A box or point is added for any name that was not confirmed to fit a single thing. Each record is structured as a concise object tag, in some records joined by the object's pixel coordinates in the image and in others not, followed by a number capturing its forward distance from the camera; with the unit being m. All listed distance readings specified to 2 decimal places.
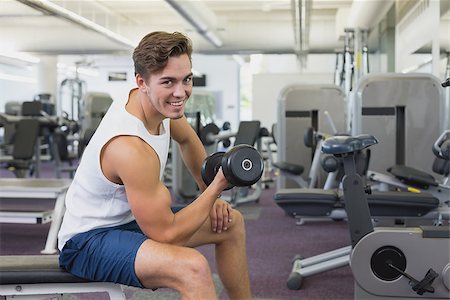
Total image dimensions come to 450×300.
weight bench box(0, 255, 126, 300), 1.67
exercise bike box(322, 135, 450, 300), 2.20
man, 1.53
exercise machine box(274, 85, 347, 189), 5.05
